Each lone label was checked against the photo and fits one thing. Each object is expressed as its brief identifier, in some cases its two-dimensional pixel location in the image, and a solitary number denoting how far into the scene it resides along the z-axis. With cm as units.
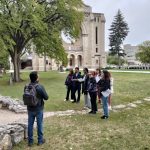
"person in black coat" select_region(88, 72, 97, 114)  598
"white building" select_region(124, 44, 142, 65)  8699
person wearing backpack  400
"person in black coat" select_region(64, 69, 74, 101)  768
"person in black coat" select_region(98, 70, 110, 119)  555
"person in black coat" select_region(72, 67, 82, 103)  747
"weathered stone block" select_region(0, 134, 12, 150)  384
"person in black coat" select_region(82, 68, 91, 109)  653
